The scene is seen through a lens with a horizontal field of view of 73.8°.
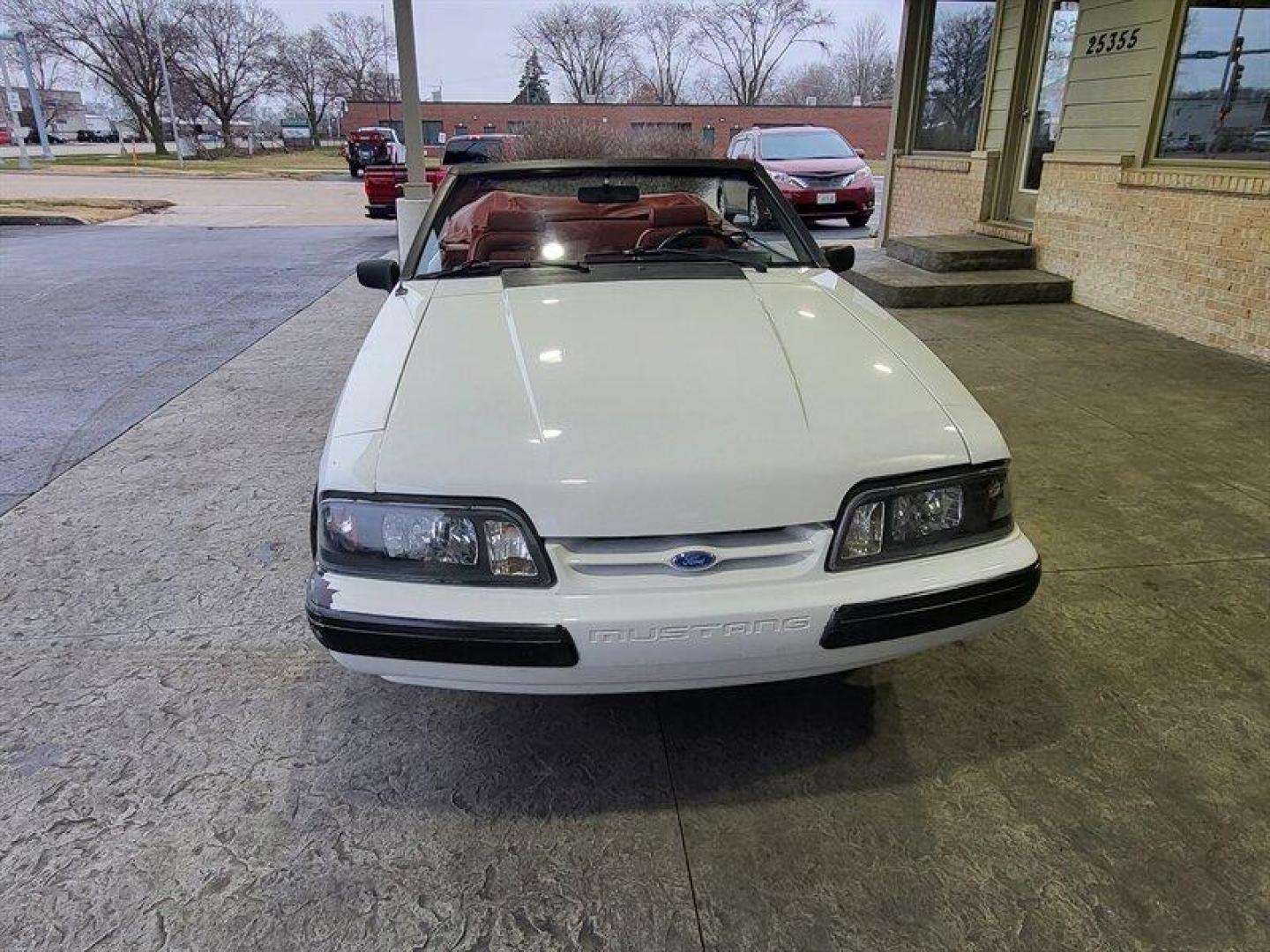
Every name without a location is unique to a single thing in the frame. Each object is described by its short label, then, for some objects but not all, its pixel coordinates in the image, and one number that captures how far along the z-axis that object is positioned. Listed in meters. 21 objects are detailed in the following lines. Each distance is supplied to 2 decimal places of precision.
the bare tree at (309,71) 49.25
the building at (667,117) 38.81
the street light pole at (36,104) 29.73
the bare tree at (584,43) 45.34
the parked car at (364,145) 24.16
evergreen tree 50.84
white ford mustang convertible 1.60
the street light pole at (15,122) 28.09
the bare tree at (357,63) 51.59
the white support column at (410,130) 7.83
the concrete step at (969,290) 7.30
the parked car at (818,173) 13.17
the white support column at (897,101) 9.59
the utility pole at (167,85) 36.53
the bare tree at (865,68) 50.81
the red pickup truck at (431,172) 12.45
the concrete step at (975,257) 7.77
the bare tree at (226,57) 43.88
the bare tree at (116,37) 39.34
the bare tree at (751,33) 44.28
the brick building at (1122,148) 5.71
